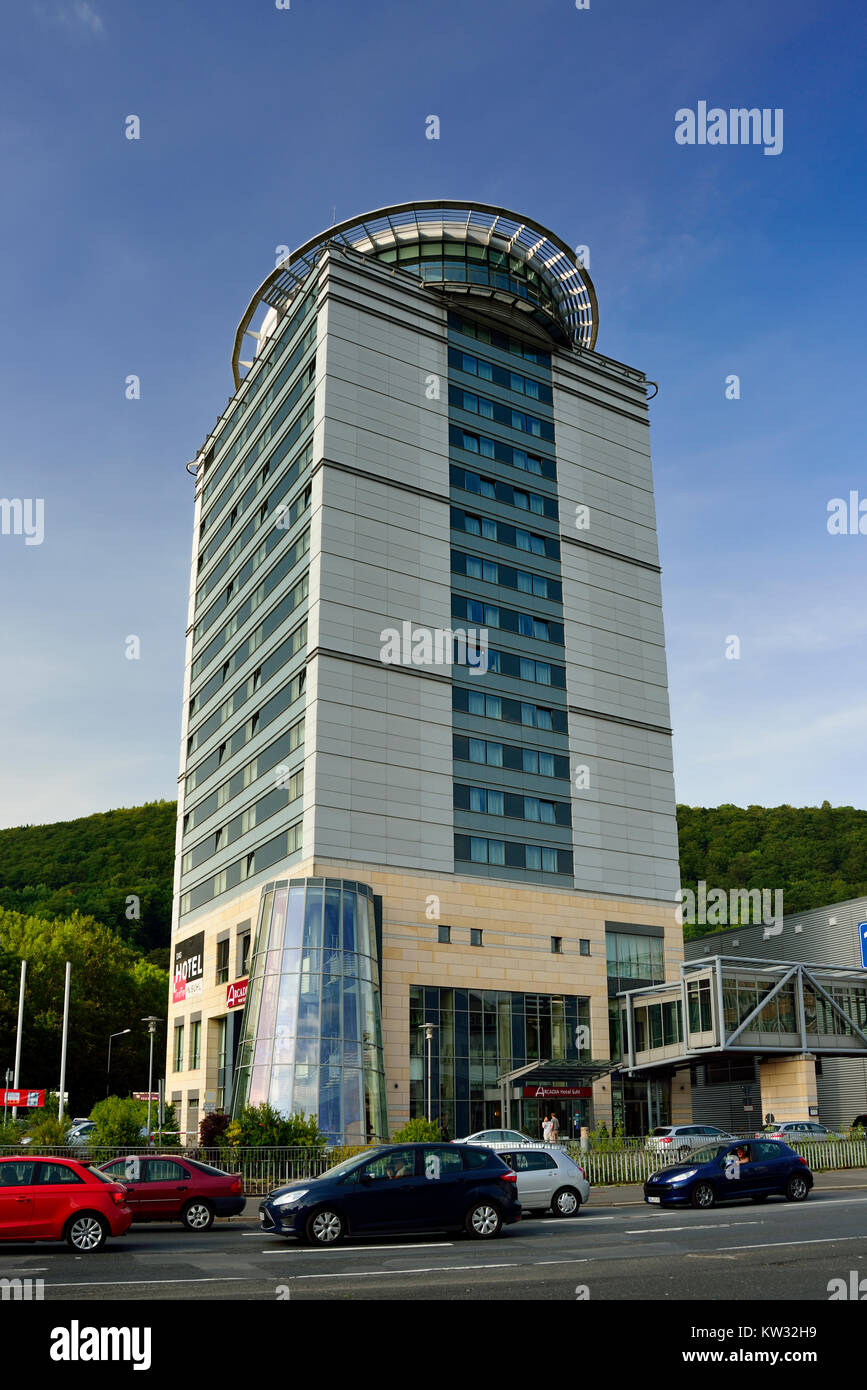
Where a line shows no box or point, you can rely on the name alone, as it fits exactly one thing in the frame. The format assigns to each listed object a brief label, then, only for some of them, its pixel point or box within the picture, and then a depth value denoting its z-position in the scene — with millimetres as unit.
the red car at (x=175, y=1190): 23750
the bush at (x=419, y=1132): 35031
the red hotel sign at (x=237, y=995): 55719
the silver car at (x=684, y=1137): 41538
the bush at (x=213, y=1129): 36031
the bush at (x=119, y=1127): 32688
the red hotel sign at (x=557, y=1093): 52188
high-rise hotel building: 51625
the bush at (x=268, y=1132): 32969
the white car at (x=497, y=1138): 35406
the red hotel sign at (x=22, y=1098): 44312
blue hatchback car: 25531
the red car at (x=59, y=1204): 18969
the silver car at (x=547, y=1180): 24594
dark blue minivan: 19047
